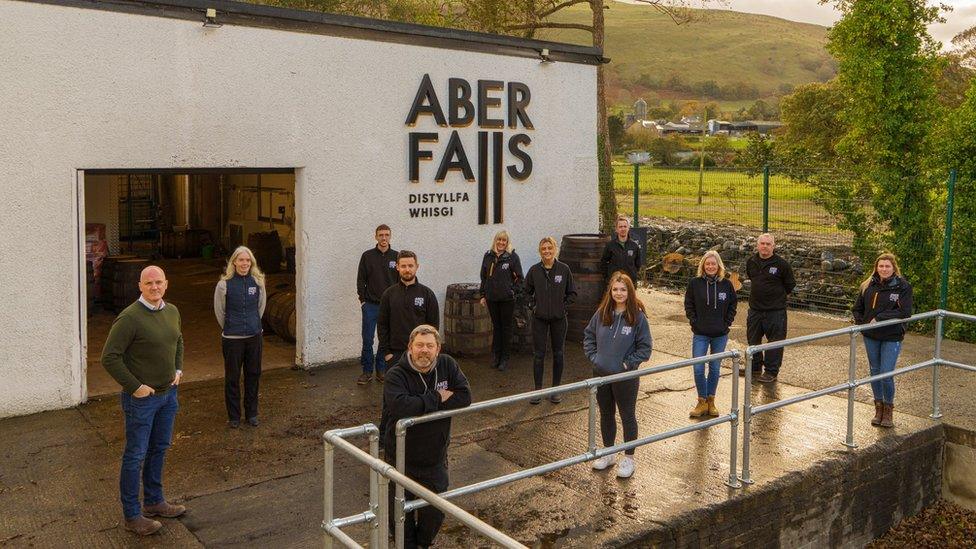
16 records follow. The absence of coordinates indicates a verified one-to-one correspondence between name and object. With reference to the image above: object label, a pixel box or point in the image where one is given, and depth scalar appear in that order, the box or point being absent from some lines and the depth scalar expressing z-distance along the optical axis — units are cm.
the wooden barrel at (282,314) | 1139
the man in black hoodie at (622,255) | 1126
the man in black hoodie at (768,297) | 995
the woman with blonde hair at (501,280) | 1033
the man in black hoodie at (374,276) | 998
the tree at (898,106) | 1408
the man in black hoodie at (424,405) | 535
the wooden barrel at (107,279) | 1346
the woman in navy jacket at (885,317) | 860
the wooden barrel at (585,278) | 1191
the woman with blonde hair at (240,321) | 812
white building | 853
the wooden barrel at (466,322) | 1112
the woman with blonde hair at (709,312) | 884
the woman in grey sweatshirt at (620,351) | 712
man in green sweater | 591
